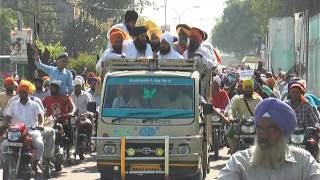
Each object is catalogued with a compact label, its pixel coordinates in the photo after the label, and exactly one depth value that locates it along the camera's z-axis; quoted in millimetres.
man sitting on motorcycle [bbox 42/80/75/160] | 14141
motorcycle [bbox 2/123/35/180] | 11273
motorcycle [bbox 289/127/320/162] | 10680
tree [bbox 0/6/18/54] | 74625
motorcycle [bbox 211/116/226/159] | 16109
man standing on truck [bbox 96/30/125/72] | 12984
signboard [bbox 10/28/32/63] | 25359
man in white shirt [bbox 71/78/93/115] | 16516
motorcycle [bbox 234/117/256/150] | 12836
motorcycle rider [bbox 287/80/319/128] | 10797
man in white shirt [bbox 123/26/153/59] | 12945
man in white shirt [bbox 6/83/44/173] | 11977
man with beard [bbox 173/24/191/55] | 13344
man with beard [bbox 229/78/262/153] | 13375
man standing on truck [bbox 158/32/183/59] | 12680
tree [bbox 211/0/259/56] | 124062
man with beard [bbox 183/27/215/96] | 12531
